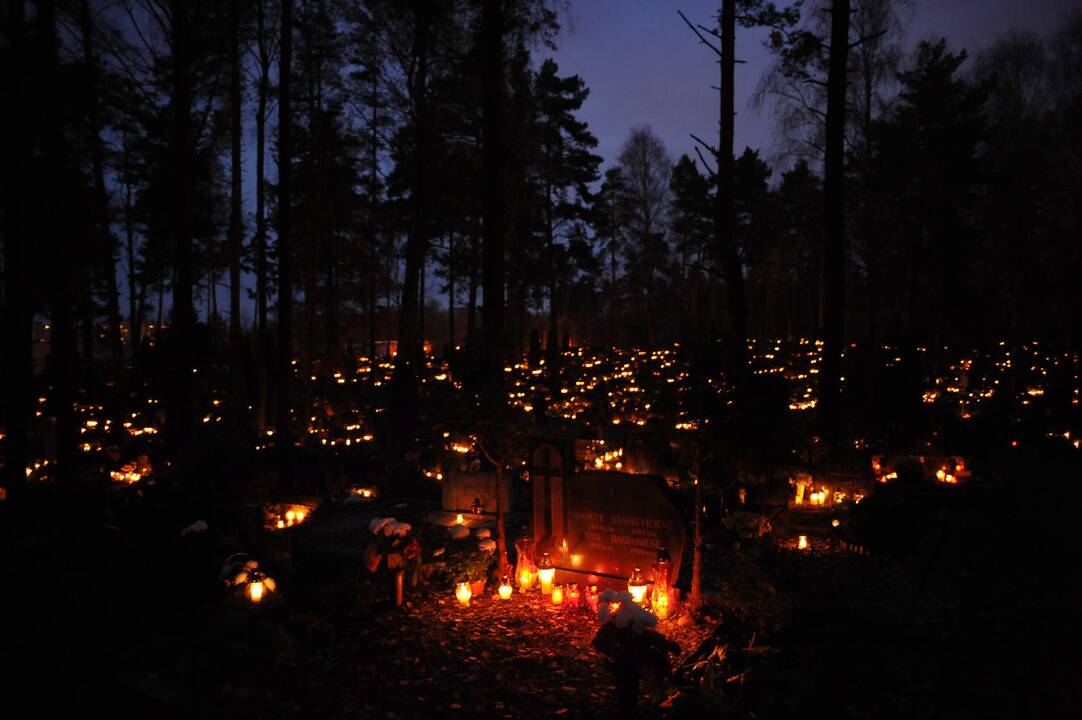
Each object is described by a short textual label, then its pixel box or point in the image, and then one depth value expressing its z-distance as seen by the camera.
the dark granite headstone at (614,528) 7.81
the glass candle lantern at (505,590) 7.97
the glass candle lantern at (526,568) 8.32
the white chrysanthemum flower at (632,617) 4.79
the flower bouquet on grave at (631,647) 4.69
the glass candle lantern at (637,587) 7.20
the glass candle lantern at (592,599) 7.59
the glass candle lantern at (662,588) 7.21
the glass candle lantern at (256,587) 7.42
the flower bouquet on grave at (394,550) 7.71
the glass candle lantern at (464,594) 7.77
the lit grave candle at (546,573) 8.11
